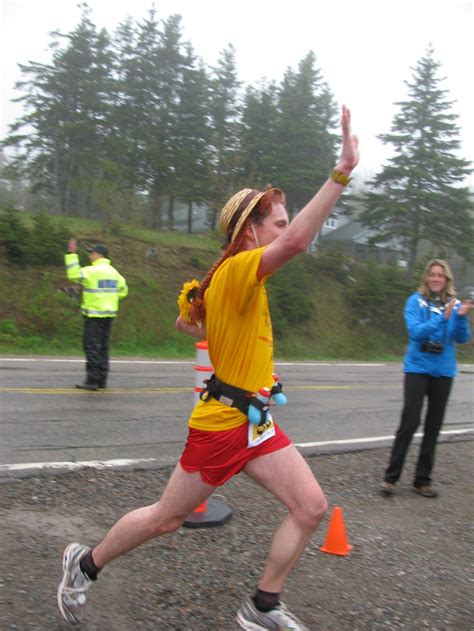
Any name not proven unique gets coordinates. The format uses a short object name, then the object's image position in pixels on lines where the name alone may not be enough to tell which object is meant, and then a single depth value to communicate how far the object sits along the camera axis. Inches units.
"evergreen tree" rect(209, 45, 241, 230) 1107.3
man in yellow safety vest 379.6
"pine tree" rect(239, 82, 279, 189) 1413.6
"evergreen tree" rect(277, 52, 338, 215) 1428.4
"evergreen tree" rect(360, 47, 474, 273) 1430.9
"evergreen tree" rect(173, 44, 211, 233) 1446.9
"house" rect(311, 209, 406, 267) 1462.8
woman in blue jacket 219.5
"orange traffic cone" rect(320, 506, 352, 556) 170.6
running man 114.9
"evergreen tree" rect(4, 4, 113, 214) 1378.0
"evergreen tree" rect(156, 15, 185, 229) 1451.8
